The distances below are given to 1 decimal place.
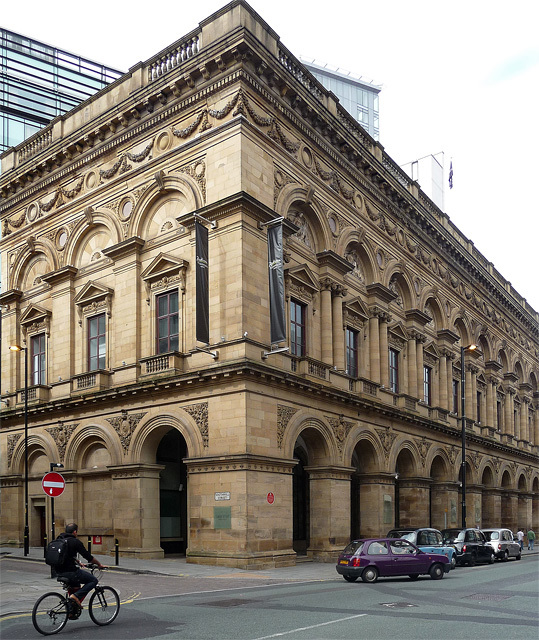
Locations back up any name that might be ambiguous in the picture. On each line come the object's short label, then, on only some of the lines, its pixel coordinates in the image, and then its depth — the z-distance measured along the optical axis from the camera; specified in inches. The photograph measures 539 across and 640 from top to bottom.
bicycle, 499.8
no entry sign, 921.5
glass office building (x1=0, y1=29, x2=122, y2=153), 2465.6
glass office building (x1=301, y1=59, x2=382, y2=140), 5196.9
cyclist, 523.8
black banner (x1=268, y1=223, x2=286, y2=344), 1131.3
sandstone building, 1116.5
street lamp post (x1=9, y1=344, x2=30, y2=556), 1200.8
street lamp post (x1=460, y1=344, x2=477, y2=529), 1515.7
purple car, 888.9
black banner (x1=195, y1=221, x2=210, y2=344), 1097.4
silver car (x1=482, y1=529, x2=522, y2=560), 1375.5
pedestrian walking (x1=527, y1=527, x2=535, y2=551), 2003.0
